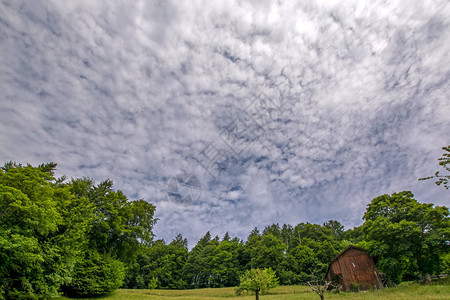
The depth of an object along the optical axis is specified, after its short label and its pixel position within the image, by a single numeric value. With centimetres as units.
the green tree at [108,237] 2702
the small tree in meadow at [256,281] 2683
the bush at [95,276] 2641
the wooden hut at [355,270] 3384
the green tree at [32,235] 1658
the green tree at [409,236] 2641
